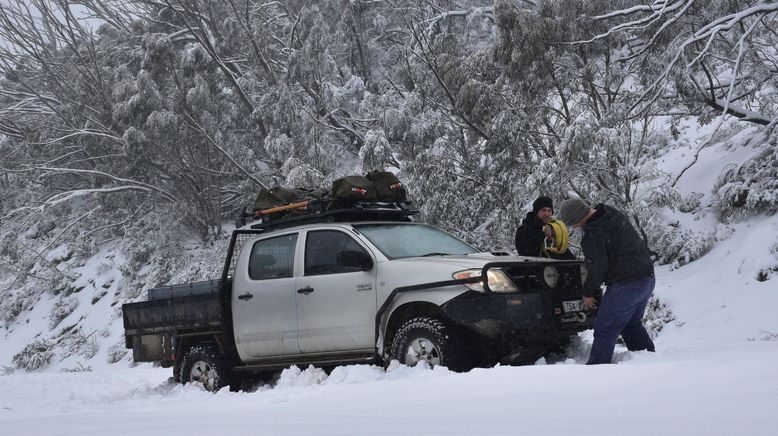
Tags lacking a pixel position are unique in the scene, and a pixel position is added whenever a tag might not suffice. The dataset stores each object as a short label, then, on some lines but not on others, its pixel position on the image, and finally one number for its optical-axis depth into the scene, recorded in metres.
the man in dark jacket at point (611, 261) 11.55
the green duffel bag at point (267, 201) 14.72
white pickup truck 11.18
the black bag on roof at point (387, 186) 14.25
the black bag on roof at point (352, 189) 13.52
